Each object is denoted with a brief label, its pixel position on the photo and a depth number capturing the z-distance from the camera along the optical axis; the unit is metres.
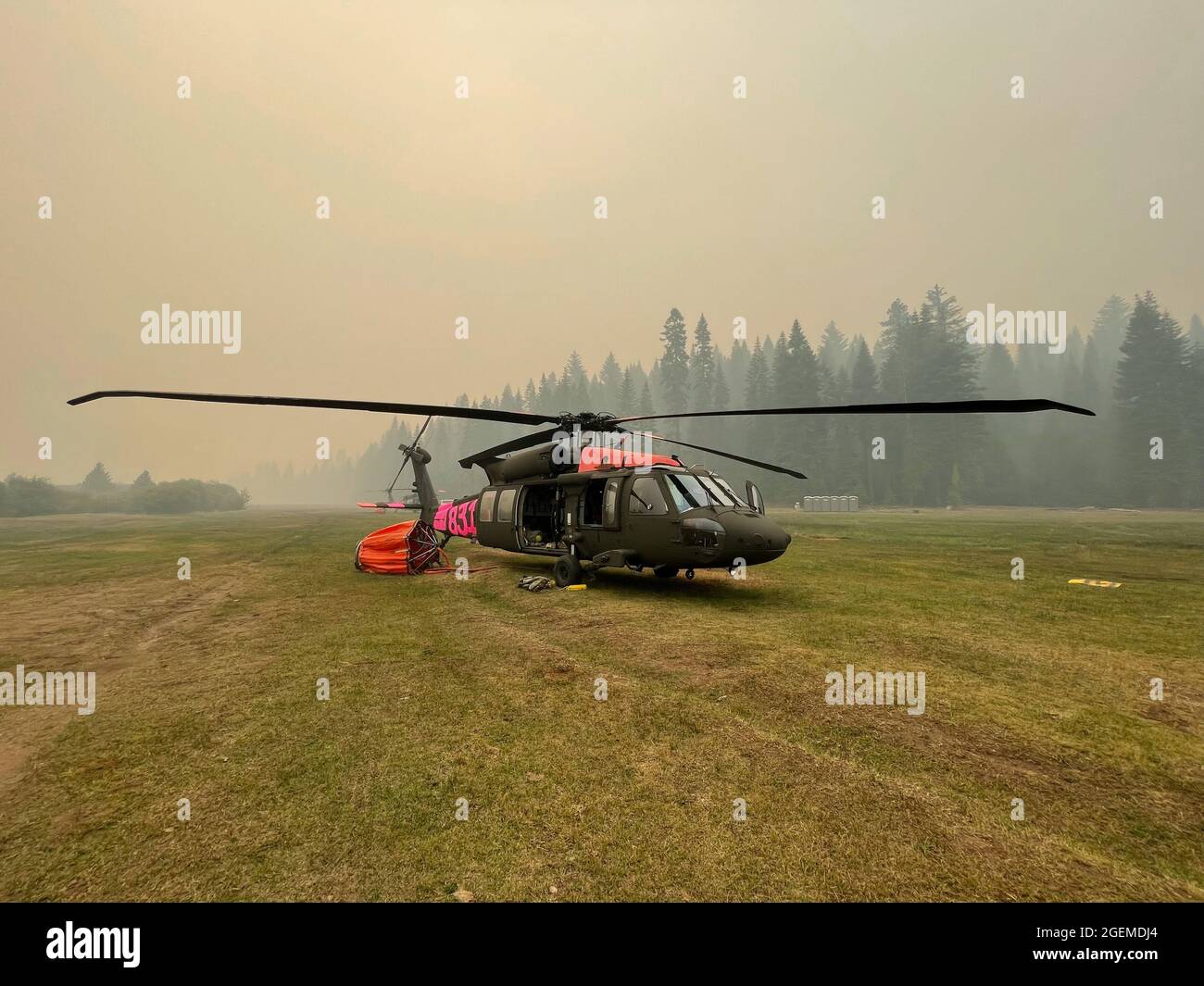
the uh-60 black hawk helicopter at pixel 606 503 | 8.73
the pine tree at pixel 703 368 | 77.94
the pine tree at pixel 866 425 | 59.41
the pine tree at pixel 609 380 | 106.12
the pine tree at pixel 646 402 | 74.12
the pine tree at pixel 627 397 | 76.12
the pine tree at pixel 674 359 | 77.31
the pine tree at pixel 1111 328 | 96.88
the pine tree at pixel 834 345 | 99.38
